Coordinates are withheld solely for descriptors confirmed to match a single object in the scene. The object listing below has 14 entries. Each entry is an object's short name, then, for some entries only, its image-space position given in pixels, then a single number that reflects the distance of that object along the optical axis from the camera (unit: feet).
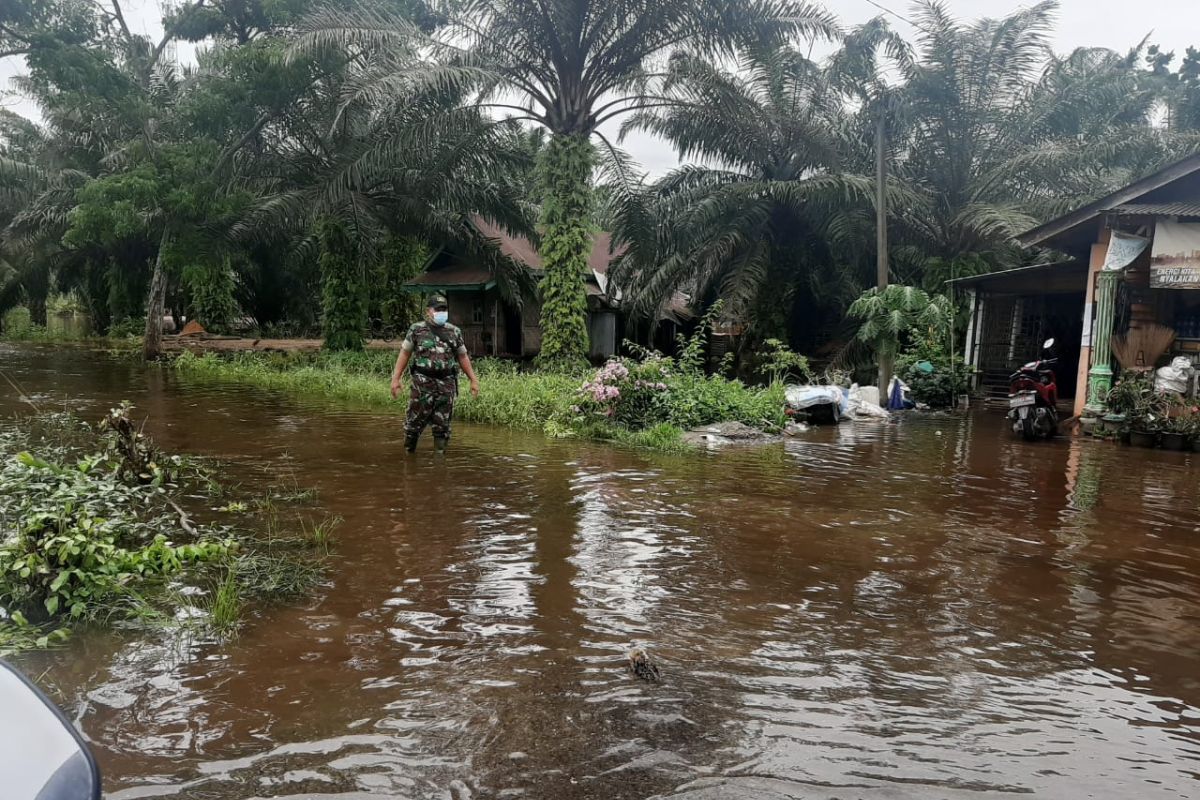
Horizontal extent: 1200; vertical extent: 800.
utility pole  55.52
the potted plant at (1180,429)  35.19
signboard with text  36.19
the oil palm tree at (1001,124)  61.98
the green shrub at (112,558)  13.69
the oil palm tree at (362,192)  60.54
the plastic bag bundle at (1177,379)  37.55
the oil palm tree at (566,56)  49.70
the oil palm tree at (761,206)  60.70
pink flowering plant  37.29
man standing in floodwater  29.30
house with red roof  80.89
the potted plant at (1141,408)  36.32
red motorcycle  38.75
